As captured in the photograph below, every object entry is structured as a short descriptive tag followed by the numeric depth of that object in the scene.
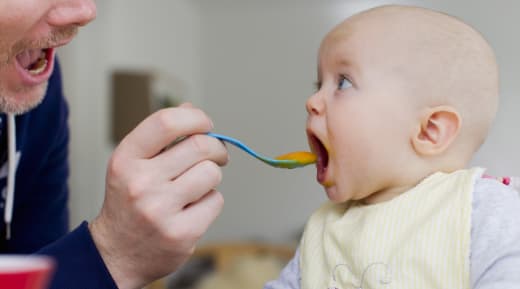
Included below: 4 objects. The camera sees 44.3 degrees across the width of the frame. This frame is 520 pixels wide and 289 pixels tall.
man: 0.78
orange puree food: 0.82
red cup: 0.34
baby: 0.74
